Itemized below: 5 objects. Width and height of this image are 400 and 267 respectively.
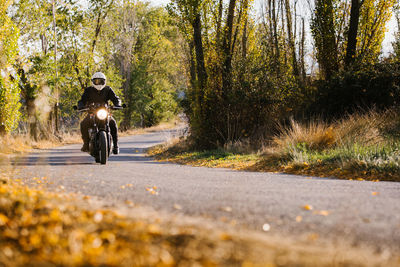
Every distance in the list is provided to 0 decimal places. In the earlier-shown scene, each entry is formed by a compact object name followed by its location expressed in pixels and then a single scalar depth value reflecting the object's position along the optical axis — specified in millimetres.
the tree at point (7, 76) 38344
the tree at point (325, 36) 37062
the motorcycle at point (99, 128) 19391
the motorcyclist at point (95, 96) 19828
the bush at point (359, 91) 30562
